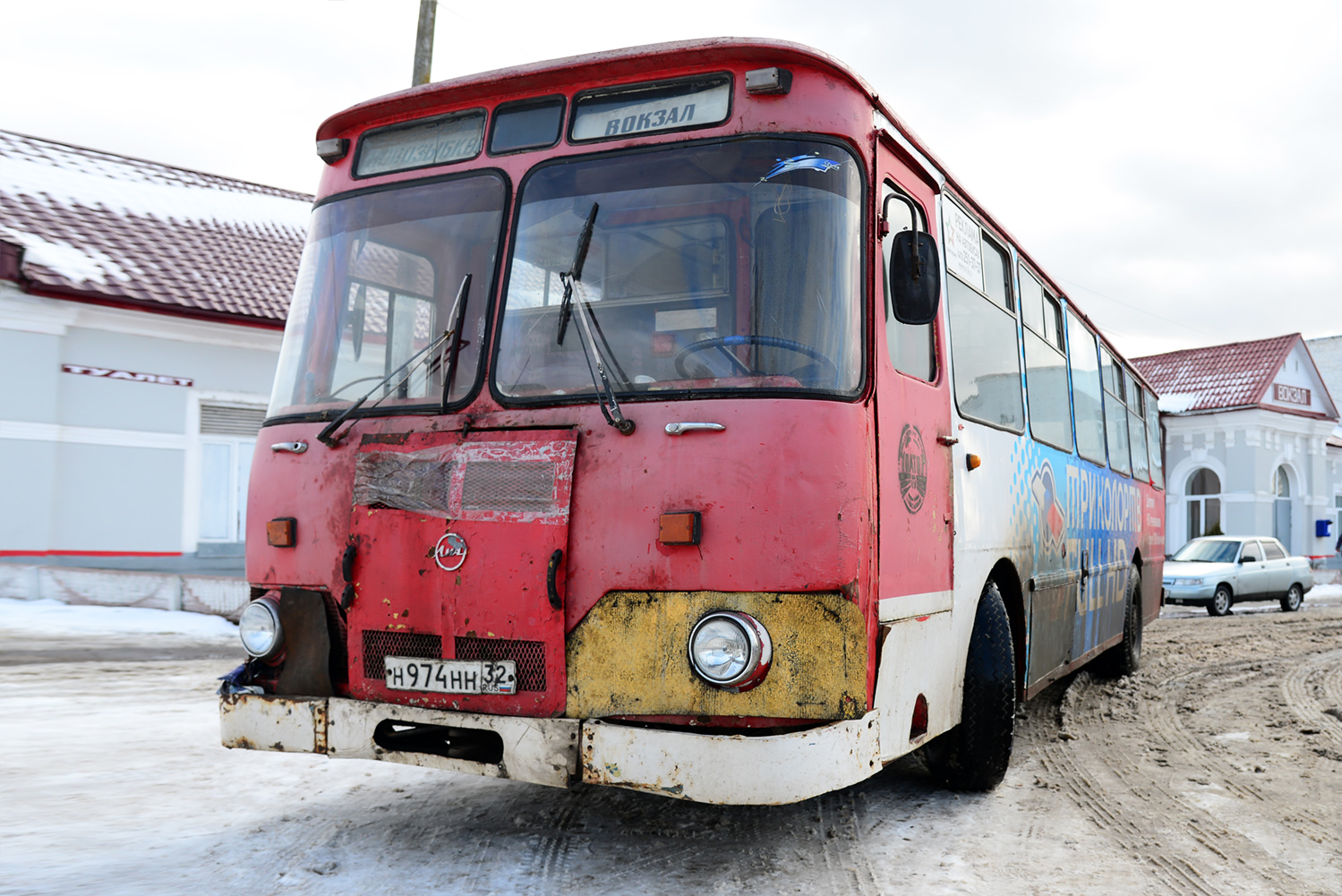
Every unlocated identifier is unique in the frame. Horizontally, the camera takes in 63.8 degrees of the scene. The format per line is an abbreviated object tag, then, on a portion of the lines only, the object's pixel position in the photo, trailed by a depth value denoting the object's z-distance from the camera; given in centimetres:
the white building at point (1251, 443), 3177
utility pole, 1327
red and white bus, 358
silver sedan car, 2064
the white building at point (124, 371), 1360
